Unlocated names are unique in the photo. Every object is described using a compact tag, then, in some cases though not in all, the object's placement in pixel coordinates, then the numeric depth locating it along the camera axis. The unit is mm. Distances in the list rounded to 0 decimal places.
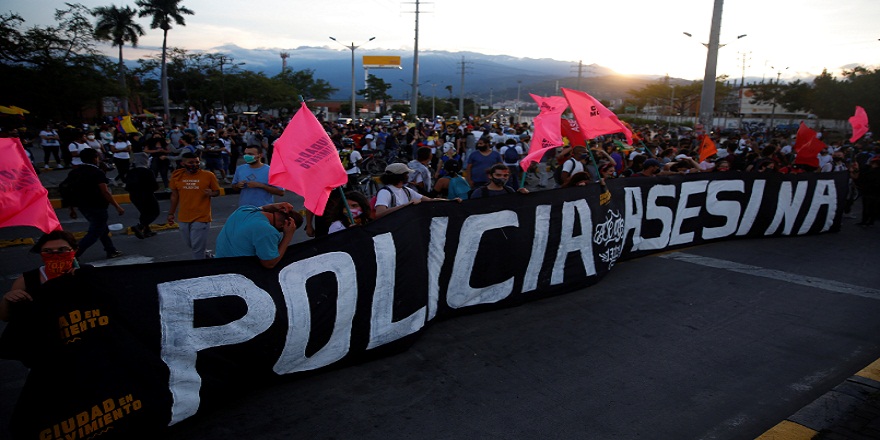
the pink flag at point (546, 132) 8758
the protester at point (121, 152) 14562
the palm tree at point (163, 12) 52094
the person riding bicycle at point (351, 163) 13787
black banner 3447
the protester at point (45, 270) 3451
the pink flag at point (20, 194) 3949
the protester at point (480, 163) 10219
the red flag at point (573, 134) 10219
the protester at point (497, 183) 6852
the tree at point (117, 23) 52562
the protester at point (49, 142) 18094
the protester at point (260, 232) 4285
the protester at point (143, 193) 9430
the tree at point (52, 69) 27844
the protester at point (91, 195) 7980
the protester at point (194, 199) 7020
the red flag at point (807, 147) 11812
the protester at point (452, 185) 7543
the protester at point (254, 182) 6902
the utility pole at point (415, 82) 46662
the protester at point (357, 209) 5688
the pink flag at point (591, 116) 7977
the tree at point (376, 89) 96500
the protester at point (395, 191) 6184
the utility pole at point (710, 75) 21484
